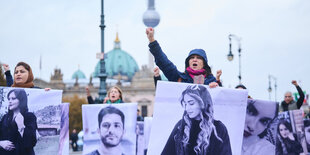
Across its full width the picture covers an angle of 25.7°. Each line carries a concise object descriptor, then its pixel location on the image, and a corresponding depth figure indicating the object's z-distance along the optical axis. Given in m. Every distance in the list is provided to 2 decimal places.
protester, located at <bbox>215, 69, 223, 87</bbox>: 7.98
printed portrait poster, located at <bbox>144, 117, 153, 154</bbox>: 12.91
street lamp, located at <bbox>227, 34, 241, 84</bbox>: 37.03
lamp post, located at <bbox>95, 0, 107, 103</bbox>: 28.61
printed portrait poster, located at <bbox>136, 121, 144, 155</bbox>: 13.05
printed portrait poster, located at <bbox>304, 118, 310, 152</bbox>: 14.51
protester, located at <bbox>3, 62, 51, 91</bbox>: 8.68
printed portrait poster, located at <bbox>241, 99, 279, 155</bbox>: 8.84
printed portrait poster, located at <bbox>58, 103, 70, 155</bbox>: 10.16
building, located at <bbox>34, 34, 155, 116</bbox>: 137.38
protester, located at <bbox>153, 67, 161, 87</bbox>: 7.76
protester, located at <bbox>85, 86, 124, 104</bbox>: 10.24
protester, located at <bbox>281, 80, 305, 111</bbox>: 12.24
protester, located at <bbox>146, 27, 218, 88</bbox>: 7.32
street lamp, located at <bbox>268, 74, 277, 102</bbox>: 60.17
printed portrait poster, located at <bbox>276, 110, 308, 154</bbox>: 11.59
